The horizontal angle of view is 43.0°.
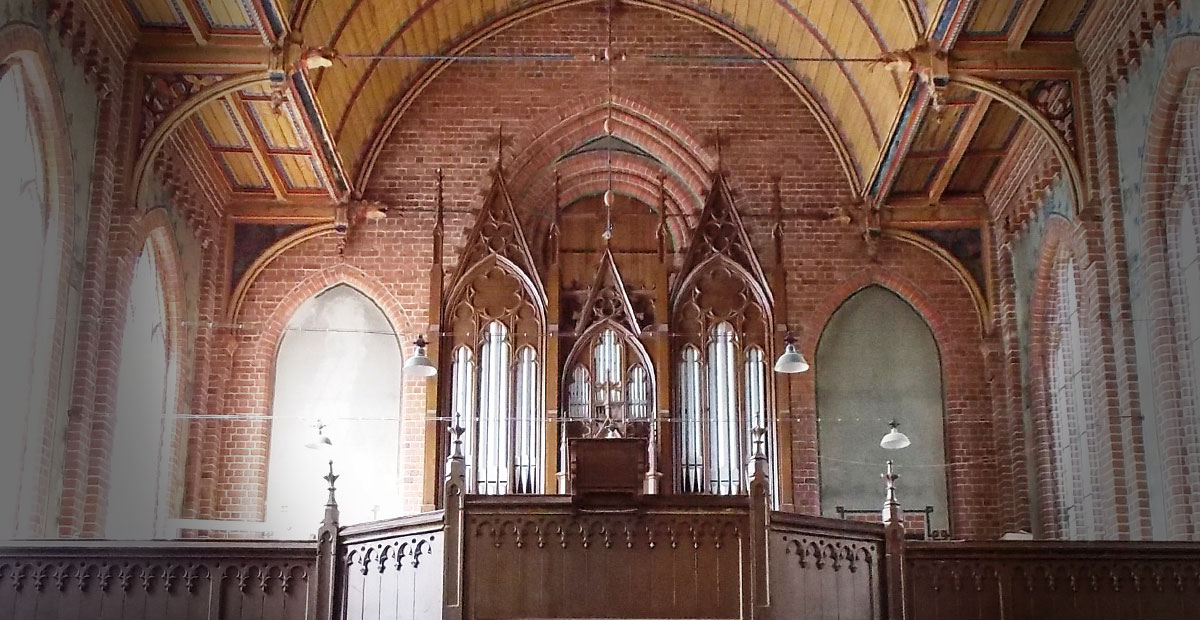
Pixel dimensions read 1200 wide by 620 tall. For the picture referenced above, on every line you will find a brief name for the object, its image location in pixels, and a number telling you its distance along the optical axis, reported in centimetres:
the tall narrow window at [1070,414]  1623
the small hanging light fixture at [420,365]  1625
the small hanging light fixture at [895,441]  1653
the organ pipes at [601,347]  1786
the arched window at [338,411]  1791
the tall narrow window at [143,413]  1602
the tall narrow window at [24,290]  1327
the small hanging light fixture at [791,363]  1628
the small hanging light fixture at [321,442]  1734
